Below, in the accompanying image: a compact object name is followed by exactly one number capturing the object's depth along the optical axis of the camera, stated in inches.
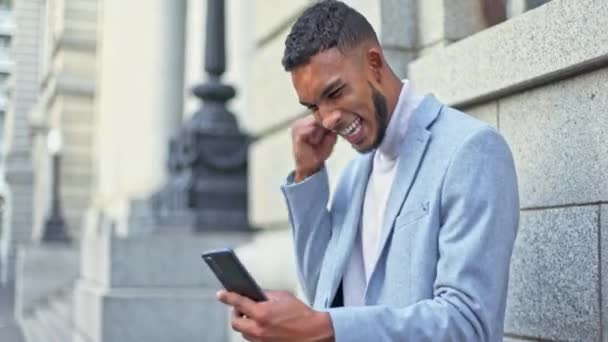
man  85.1
